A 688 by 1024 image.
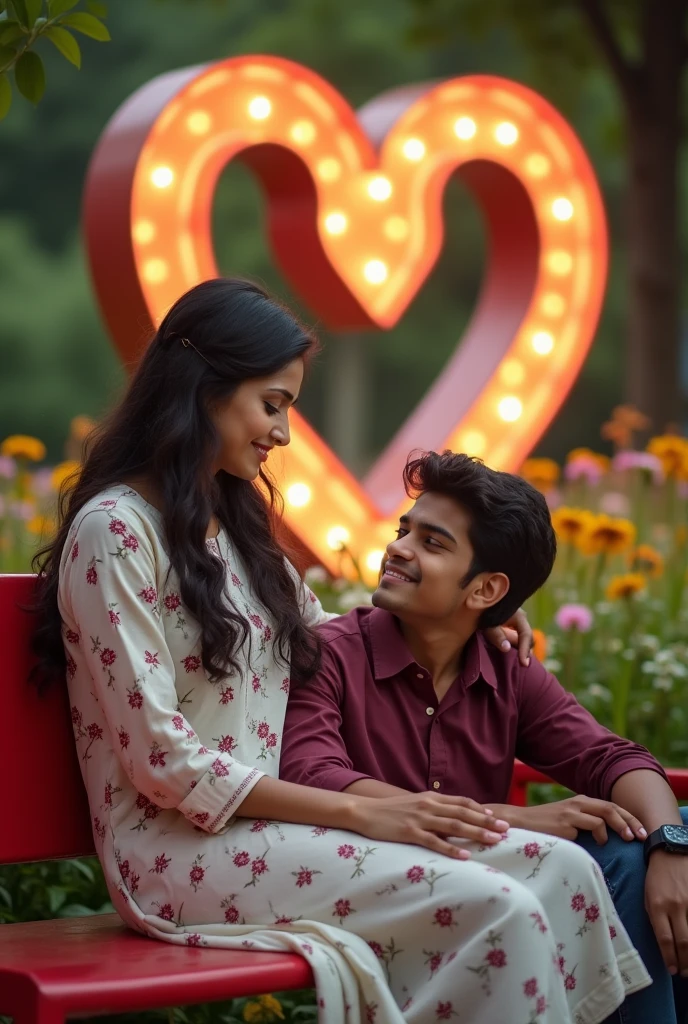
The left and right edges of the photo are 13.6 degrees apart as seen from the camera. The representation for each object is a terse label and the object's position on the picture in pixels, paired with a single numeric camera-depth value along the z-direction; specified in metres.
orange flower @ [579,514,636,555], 7.66
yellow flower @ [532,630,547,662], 6.65
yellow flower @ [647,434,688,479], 8.68
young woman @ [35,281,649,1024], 4.08
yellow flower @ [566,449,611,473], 9.47
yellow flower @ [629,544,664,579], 8.33
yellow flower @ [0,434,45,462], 8.84
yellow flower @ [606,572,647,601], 7.73
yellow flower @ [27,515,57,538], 8.87
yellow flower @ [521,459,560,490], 9.49
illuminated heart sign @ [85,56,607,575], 8.34
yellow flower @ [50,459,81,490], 8.46
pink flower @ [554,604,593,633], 7.78
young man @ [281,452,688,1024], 4.75
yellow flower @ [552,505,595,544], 7.82
